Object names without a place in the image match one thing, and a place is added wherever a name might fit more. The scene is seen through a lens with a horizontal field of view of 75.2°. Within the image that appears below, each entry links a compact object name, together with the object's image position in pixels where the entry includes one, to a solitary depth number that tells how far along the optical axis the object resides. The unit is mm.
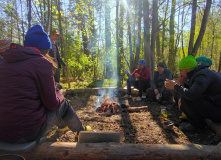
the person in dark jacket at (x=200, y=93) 2252
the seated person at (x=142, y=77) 5166
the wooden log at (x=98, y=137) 1847
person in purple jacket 1415
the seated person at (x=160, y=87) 4504
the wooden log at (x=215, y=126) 2326
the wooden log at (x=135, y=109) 3874
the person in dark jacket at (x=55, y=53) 4707
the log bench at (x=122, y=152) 1654
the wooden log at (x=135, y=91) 5763
